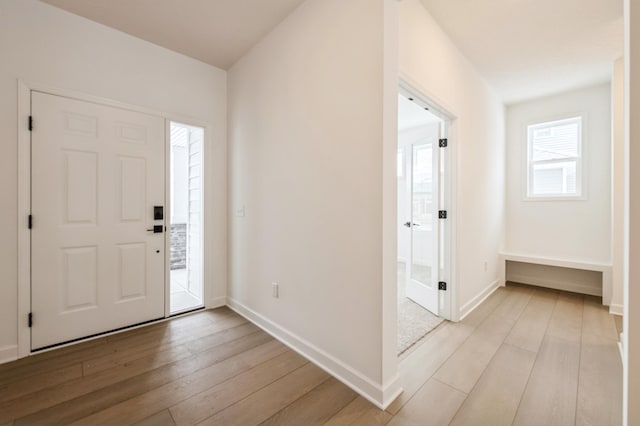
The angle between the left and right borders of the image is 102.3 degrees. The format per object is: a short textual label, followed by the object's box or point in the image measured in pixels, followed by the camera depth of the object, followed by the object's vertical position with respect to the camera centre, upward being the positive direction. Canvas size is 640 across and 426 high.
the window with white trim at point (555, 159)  3.62 +0.79
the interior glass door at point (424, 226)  2.85 -0.16
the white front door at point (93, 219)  2.08 -0.06
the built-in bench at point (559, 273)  3.22 -0.88
